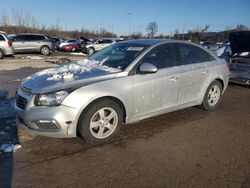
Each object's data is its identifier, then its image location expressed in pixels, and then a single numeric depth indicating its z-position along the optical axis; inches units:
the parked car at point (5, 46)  473.8
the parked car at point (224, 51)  270.2
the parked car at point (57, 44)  947.5
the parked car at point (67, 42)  911.7
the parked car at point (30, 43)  614.4
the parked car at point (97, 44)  804.0
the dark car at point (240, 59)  234.8
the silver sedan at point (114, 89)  106.3
